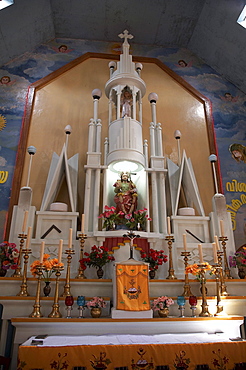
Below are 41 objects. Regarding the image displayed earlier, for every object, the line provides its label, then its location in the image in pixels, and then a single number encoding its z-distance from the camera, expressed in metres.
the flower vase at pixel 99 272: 6.04
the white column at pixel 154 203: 7.15
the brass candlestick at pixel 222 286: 5.38
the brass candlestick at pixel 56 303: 4.50
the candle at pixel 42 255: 4.68
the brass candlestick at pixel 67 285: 5.07
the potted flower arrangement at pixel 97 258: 5.89
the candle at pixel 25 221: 5.70
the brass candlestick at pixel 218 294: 4.88
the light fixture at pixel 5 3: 8.48
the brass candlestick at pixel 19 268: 5.52
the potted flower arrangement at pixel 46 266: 4.78
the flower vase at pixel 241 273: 6.76
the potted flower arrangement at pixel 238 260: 6.40
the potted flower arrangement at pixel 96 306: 4.64
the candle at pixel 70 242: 5.30
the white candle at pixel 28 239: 5.21
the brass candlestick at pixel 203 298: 4.74
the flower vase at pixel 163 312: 4.70
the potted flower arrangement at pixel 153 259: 6.03
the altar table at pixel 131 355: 3.12
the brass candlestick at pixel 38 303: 4.45
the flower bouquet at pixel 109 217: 6.71
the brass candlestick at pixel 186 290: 5.29
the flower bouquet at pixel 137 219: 6.65
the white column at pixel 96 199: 6.97
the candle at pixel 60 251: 4.82
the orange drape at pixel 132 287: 4.59
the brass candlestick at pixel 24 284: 5.00
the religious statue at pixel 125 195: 7.15
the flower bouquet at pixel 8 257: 5.86
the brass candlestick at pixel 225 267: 6.08
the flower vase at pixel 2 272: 5.88
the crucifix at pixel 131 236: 5.22
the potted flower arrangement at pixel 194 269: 5.12
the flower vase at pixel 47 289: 5.10
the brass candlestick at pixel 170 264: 5.93
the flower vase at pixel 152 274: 6.07
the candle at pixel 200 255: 5.04
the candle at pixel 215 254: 4.91
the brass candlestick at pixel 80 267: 5.74
